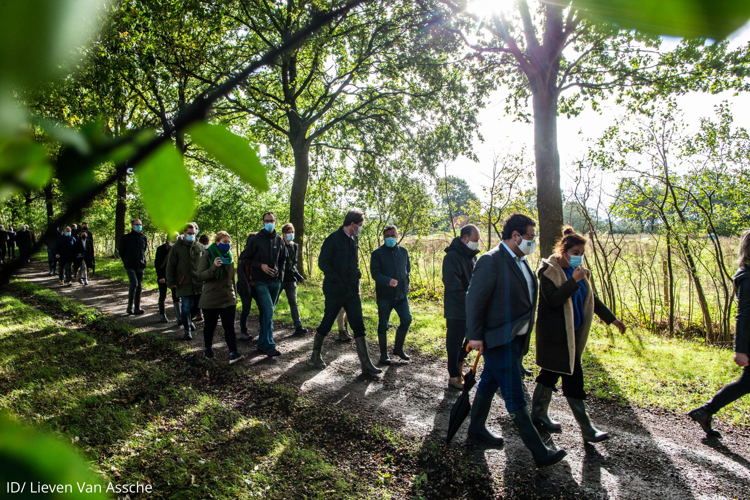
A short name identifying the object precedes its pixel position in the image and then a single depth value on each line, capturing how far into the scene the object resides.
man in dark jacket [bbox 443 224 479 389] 5.25
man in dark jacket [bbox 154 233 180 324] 8.60
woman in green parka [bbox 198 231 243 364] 6.10
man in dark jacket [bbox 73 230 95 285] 13.18
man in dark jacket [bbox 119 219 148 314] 8.91
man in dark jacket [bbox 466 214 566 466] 3.42
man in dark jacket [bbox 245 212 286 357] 6.40
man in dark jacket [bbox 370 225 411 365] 6.29
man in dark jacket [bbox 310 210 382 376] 5.69
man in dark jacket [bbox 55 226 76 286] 12.18
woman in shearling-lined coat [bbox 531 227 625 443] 3.78
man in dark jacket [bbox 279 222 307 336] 7.92
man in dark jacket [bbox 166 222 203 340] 7.46
